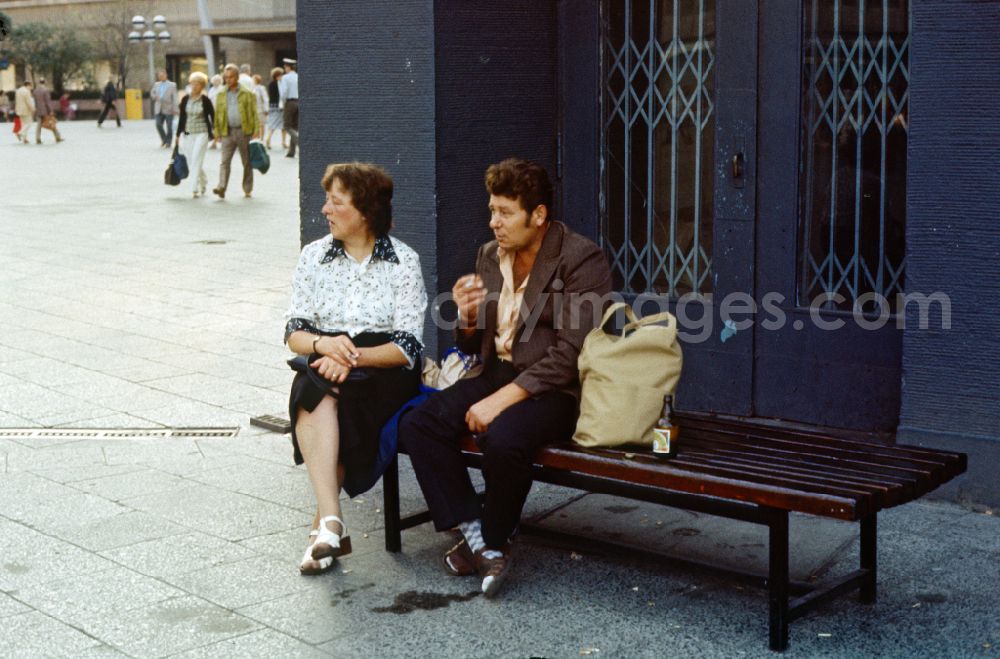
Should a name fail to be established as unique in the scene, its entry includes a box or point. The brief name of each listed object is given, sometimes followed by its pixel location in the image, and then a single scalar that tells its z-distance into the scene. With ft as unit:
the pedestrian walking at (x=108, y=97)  156.46
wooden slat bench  14.10
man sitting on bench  16.34
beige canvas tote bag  15.65
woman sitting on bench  17.66
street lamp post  192.08
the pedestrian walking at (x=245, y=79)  79.48
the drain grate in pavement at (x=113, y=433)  23.76
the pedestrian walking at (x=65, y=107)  184.52
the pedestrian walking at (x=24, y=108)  121.33
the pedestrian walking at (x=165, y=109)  110.42
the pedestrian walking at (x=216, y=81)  105.08
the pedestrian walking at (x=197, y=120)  64.44
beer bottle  15.37
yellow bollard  193.67
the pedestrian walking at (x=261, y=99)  112.37
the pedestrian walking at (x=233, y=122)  64.39
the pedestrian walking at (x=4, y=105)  170.95
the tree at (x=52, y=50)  203.62
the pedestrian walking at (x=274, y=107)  107.45
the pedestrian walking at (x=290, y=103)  97.76
